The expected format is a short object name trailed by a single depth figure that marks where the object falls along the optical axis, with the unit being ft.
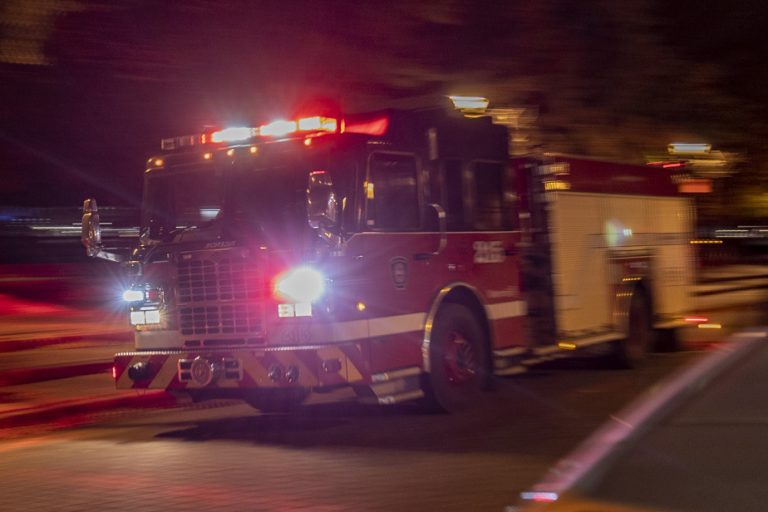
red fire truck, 29.12
